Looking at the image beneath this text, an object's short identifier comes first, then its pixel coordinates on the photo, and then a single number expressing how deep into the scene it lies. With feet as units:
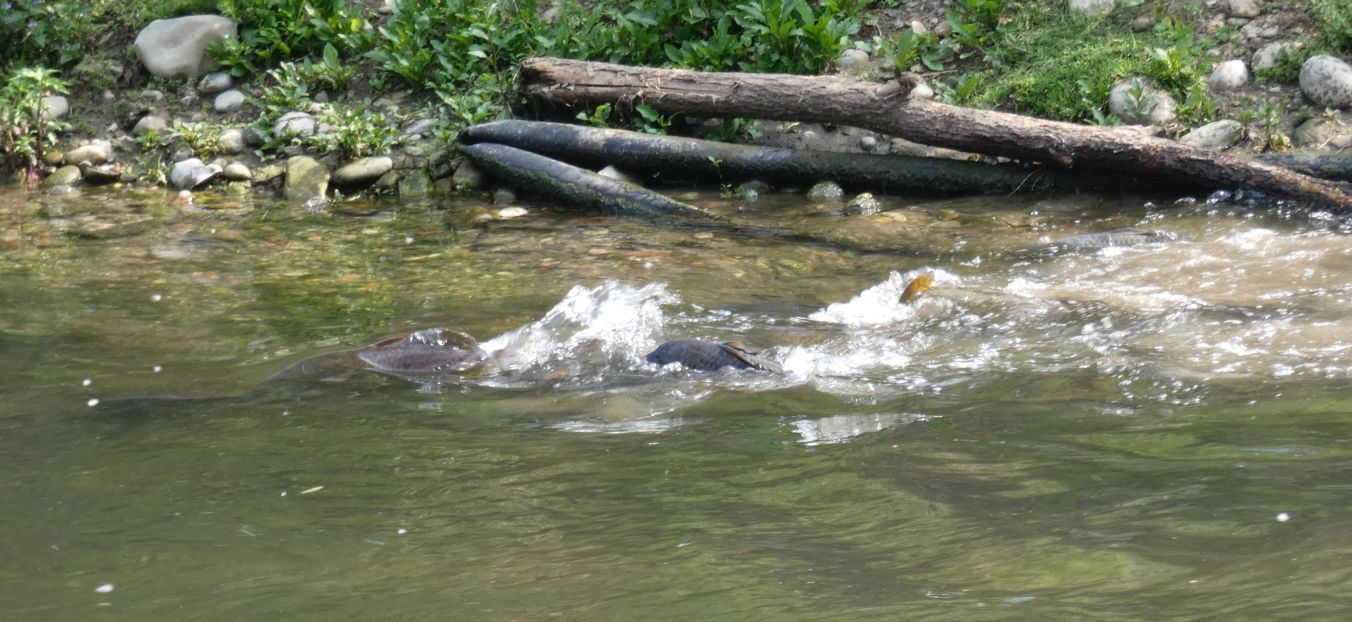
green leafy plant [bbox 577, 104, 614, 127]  57.62
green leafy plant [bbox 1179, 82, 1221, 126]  50.06
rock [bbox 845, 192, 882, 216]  49.03
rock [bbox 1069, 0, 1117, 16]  57.06
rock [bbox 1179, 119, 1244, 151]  48.96
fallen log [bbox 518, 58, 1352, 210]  44.88
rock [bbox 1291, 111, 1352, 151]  47.42
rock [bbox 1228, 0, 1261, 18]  54.34
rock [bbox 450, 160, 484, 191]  57.67
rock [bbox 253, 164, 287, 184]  59.57
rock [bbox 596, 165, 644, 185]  55.11
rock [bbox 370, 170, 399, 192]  58.59
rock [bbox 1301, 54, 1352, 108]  48.73
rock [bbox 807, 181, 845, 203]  51.88
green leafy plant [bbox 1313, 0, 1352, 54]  49.80
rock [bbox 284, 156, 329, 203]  57.16
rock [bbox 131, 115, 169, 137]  64.23
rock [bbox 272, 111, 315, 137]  60.95
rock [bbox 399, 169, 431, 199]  57.88
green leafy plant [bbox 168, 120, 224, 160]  61.87
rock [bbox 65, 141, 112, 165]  62.49
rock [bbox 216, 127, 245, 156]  62.18
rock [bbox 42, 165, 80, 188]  61.16
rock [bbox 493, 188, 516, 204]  54.90
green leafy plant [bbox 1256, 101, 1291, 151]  47.98
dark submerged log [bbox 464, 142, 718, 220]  49.57
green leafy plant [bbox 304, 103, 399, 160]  59.16
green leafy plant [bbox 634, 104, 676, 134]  57.16
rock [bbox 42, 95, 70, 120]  64.85
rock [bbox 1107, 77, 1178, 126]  50.62
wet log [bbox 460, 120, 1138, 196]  50.24
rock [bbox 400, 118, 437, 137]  61.11
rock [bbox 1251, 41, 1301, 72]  51.56
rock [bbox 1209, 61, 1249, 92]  51.52
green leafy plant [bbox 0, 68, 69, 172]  61.72
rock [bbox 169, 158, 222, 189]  59.82
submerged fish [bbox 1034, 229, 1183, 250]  40.06
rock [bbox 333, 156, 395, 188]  57.93
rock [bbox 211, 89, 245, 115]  65.26
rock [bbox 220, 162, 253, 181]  59.98
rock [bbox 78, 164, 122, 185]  61.21
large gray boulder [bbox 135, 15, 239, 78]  67.10
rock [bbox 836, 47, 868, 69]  58.95
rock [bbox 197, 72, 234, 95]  66.44
